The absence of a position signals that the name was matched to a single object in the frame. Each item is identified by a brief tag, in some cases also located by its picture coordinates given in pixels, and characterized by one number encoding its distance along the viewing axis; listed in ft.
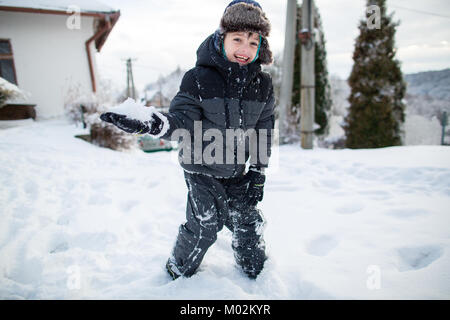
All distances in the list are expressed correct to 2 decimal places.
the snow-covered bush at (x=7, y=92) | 17.66
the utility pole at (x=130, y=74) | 76.84
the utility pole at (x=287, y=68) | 25.12
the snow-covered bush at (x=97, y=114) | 19.58
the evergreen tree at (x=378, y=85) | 25.86
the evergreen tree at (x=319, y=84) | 31.22
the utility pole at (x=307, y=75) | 18.97
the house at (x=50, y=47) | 26.55
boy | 4.53
